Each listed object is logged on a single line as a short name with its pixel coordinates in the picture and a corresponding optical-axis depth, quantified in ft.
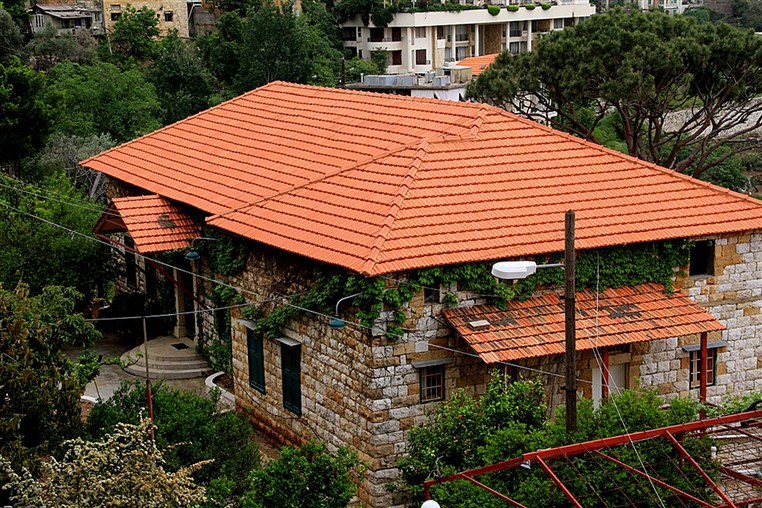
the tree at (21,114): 128.77
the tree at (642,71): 122.62
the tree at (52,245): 93.86
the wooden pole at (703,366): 68.95
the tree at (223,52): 225.35
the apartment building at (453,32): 297.53
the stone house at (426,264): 64.34
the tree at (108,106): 159.84
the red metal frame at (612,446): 48.47
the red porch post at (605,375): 67.56
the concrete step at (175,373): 85.46
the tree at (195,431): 59.62
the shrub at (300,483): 52.49
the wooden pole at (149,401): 62.39
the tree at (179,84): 188.34
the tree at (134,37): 244.22
